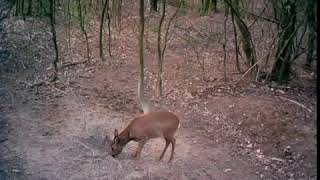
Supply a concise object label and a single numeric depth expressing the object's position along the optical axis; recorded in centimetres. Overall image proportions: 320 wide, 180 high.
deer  679
